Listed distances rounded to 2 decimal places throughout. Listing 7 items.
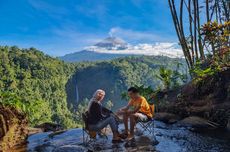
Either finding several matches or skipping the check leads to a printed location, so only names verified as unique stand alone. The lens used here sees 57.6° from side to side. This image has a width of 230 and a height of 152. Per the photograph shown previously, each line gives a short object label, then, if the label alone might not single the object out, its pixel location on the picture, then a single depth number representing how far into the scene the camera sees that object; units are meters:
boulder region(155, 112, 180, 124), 8.68
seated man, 5.83
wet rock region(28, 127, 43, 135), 8.43
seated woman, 5.57
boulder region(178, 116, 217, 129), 7.36
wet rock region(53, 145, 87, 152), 5.28
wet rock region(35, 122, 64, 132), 9.29
